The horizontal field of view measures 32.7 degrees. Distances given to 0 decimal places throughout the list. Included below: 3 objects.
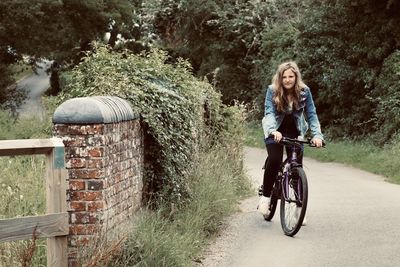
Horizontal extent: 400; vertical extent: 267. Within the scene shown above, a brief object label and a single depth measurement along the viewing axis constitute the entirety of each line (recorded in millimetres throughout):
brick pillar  5367
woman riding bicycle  7875
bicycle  7488
